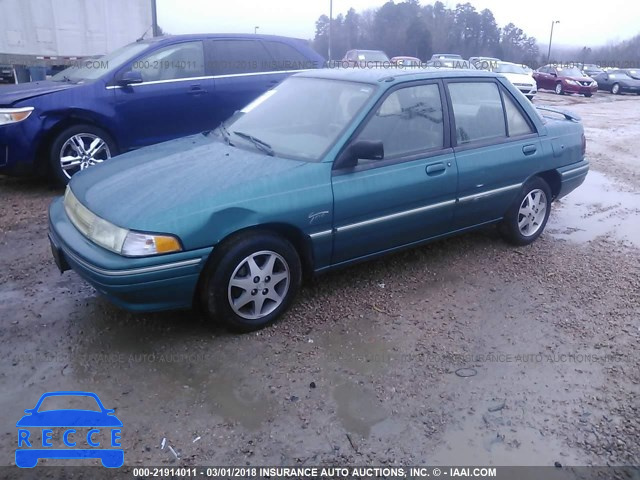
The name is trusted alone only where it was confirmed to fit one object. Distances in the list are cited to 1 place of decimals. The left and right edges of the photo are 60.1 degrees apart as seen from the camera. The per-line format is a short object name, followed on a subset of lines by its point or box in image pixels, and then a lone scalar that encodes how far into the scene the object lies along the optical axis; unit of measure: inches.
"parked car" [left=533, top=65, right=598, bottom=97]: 1032.8
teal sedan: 122.6
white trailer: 471.8
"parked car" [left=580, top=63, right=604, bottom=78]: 1247.3
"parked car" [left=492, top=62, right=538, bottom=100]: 756.6
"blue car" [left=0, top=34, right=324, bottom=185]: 230.8
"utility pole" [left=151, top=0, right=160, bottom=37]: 537.3
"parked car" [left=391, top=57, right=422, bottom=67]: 837.4
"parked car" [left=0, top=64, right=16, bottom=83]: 477.5
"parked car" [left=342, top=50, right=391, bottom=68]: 941.9
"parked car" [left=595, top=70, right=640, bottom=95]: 1141.7
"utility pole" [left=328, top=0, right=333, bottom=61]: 1142.3
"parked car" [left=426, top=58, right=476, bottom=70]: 803.9
